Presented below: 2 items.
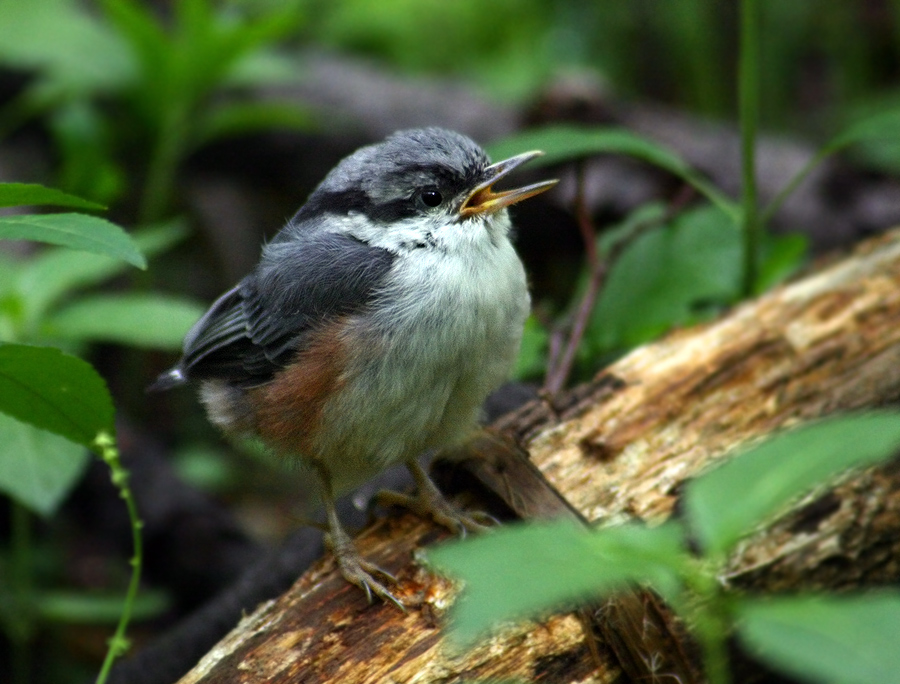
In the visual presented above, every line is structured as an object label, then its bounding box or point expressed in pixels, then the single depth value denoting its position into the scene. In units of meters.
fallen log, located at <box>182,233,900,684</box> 4.57
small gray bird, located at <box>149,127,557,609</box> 5.27
